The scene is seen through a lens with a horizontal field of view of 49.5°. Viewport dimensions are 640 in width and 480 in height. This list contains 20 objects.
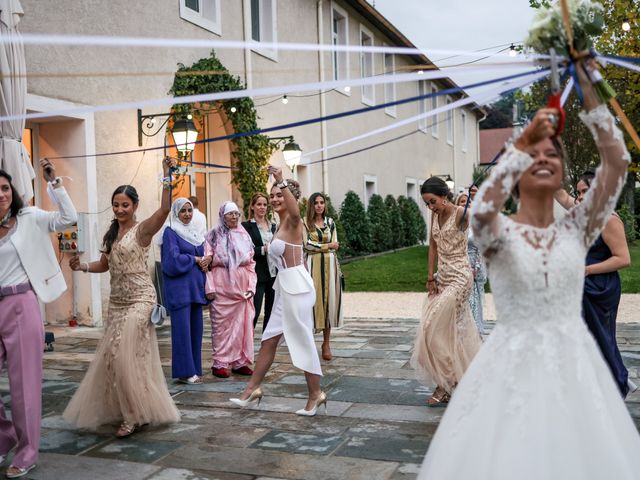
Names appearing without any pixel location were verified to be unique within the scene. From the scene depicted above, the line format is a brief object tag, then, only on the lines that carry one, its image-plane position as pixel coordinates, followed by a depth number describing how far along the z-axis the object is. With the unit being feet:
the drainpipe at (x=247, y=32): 46.98
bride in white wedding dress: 8.25
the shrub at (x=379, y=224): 76.38
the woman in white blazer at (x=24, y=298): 14.71
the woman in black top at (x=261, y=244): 28.50
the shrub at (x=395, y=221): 82.52
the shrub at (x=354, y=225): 68.54
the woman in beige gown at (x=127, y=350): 17.30
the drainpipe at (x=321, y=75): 59.63
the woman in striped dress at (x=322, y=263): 26.89
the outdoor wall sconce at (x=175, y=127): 35.22
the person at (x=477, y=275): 26.94
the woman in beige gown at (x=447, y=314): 19.34
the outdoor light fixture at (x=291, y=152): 40.79
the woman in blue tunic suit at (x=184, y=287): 23.03
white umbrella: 26.32
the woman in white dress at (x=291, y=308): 18.63
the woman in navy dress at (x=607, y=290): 17.13
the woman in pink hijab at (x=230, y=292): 24.59
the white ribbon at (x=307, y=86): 9.23
